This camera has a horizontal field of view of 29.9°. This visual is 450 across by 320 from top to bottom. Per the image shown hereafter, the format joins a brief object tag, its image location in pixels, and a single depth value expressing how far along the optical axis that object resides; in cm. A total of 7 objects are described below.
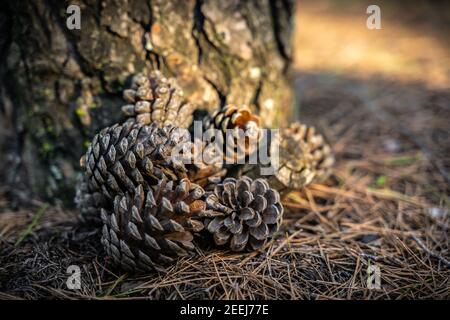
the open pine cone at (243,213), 63
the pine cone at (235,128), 66
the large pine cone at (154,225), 61
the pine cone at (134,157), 62
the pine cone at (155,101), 65
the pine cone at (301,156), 67
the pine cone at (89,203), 65
